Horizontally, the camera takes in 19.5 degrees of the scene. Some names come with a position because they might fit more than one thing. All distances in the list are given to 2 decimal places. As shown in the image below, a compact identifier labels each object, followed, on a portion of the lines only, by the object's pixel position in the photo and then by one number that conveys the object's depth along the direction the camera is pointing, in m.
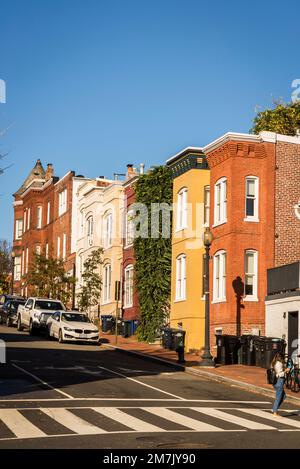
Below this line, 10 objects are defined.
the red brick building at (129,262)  49.83
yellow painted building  40.53
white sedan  38.88
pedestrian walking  20.55
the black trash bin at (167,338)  39.53
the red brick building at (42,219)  68.94
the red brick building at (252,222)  37.22
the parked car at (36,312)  43.26
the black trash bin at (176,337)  36.81
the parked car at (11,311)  51.09
